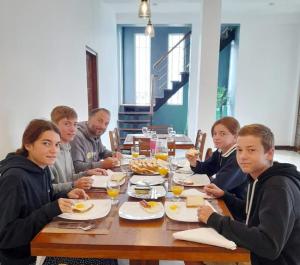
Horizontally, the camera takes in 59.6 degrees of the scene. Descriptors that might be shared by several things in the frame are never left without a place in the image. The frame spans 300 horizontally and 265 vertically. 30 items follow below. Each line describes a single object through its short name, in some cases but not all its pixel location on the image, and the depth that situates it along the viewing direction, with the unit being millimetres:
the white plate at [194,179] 1772
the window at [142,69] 8195
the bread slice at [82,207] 1309
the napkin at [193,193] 1554
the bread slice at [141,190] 1573
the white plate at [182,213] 1263
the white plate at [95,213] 1257
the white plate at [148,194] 1527
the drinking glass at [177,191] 1511
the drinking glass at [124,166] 2009
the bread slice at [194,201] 1391
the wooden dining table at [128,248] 1040
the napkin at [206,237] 1051
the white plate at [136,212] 1270
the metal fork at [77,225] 1176
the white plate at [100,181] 1715
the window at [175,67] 8305
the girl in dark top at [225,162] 1745
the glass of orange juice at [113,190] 1447
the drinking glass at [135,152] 2368
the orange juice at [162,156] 2312
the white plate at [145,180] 1765
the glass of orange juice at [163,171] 1922
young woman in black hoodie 1120
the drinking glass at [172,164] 2077
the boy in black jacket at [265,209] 995
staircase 6879
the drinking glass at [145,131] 3912
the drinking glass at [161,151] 2320
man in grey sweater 2212
